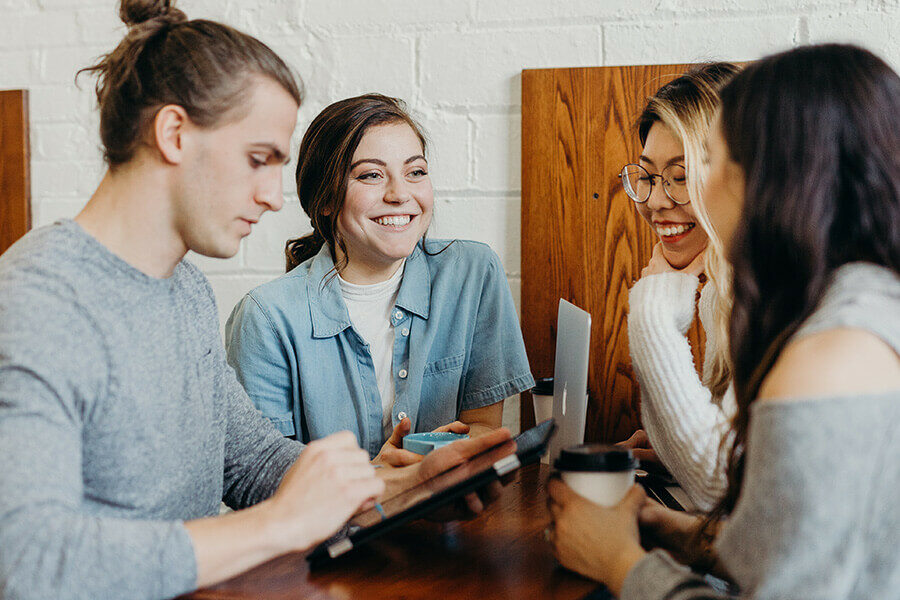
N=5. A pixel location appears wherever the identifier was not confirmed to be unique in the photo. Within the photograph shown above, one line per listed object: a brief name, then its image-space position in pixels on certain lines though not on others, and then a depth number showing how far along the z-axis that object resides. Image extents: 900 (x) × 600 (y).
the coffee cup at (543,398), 1.43
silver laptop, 1.03
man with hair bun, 0.69
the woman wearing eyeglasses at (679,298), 1.18
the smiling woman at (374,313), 1.54
